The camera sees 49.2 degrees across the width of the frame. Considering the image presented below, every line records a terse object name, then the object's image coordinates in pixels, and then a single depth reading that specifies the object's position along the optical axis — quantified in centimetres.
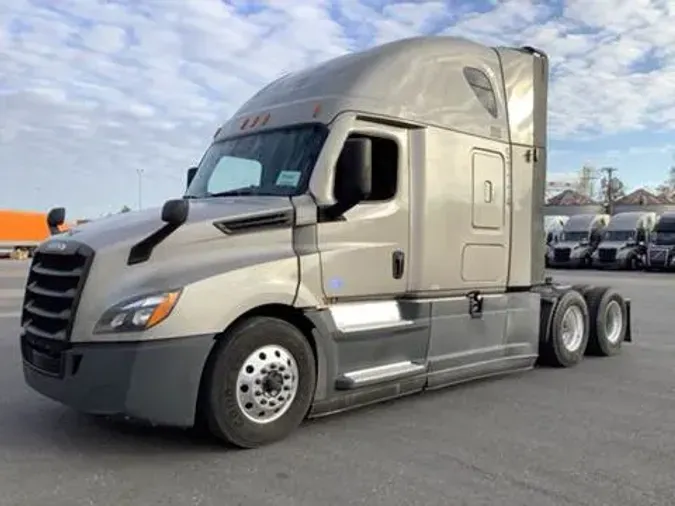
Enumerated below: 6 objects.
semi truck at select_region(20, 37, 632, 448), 516
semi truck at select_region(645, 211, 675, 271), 3441
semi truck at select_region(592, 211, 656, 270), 3681
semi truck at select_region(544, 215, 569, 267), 4109
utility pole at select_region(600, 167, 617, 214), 8206
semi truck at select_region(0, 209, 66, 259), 4516
